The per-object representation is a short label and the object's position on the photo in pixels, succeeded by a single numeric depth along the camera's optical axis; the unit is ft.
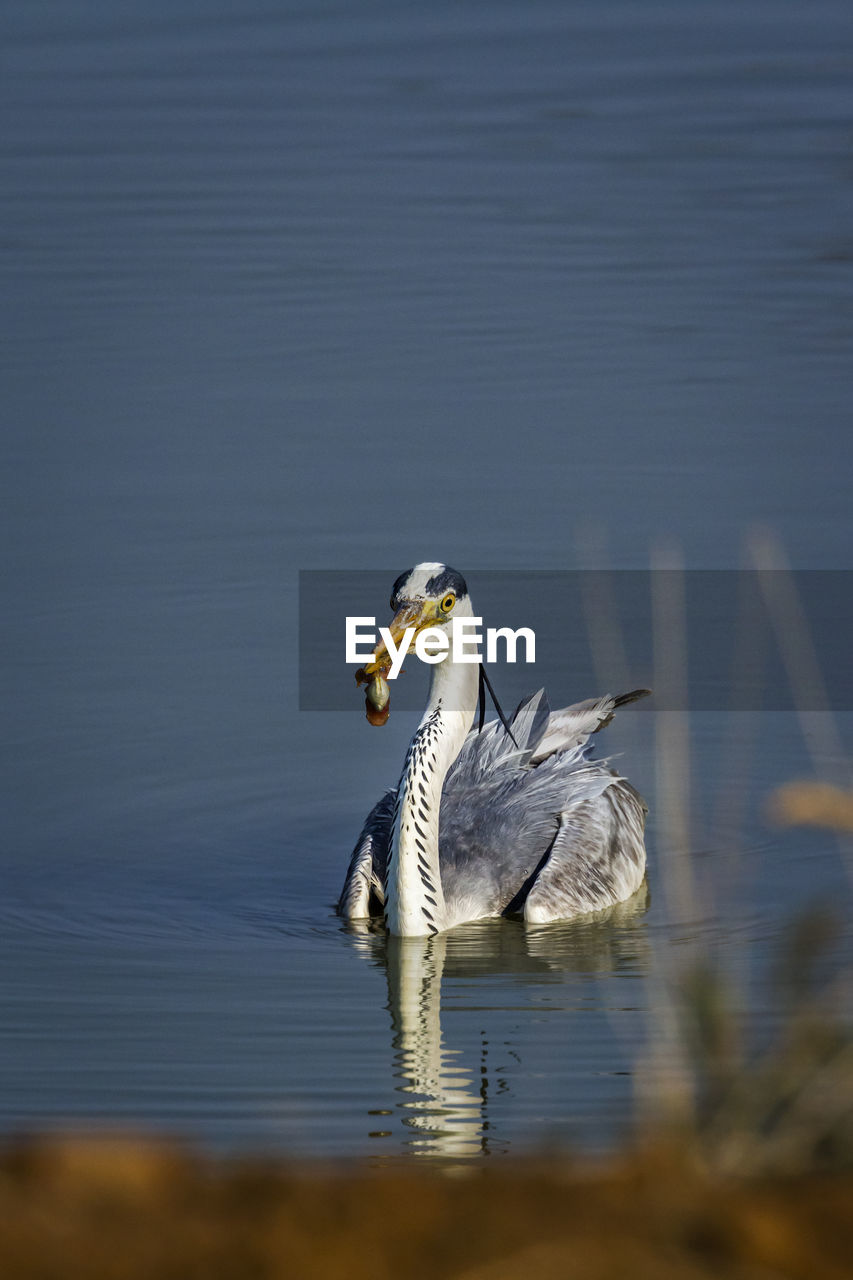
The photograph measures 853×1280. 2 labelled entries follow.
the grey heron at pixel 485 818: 64.85
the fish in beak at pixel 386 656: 62.75
